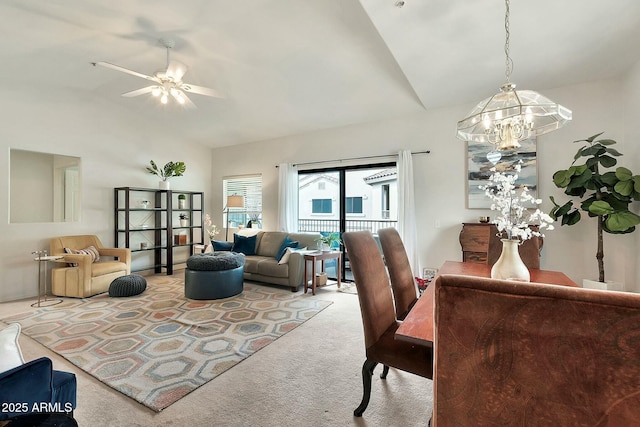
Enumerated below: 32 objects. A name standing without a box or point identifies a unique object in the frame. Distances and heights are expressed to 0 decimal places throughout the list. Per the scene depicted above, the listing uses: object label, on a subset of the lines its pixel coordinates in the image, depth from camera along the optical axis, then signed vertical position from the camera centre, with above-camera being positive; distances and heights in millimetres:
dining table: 1187 -496
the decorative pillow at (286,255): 4535 -662
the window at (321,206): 5591 +142
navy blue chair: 882 -565
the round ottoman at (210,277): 3893 -862
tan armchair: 4047 -820
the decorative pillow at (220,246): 5266 -591
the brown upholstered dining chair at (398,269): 2174 -436
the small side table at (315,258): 4352 -703
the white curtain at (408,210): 4359 +36
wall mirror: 4876 +456
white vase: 1578 -293
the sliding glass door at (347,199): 5031 +256
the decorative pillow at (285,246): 4798 -555
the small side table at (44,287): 3834 -1045
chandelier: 1765 +624
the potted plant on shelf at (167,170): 5547 +841
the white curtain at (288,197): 5648 +317
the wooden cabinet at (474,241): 3713 -362
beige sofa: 4480 -785
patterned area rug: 2141 -1189
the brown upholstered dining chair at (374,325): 1521 -644
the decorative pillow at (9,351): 1001 -492
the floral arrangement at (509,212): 1561 +3
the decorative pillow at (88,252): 4262 -575
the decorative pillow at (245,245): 5305 -580
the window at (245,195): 6341 +402
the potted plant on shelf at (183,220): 5957 -134
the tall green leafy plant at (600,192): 2770 +202
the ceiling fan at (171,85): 3107 +1443
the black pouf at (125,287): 4094 -1033
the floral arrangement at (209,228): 5651 -325
